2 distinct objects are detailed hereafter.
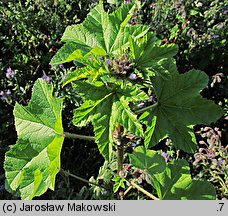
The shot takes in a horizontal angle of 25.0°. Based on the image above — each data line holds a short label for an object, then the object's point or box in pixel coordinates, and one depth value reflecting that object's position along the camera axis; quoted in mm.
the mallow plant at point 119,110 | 443
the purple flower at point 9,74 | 905
